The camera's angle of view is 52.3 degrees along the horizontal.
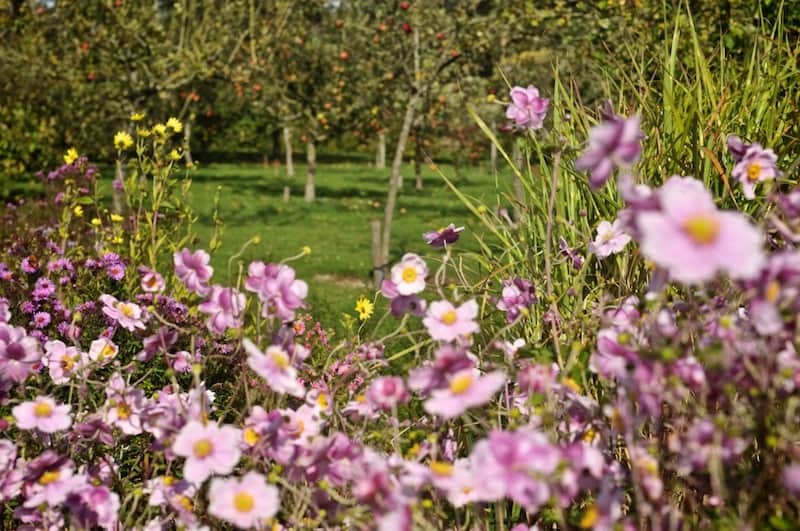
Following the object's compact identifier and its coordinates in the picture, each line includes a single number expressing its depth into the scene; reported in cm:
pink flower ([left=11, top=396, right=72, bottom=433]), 181
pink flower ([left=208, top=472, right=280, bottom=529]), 145
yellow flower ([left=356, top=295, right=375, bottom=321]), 281
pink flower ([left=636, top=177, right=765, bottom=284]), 109
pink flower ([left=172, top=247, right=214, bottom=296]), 192
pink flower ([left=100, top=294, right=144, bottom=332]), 234
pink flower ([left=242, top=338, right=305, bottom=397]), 160
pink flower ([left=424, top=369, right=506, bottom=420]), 139
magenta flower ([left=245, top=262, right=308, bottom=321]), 181
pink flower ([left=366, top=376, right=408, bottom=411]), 166
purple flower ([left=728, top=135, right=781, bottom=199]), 193
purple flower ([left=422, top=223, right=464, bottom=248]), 221
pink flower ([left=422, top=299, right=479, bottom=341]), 169
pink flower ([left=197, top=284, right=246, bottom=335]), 194
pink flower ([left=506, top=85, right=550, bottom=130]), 227
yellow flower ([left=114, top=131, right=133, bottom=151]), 416
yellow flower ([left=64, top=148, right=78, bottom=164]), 482
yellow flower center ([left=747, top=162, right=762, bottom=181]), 195
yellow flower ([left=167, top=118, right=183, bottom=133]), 415
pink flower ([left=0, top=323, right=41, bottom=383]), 186
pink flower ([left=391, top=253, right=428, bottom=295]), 187
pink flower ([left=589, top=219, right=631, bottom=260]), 226
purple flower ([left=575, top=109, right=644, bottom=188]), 132
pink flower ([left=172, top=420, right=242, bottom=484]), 158
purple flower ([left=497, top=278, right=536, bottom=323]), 224
